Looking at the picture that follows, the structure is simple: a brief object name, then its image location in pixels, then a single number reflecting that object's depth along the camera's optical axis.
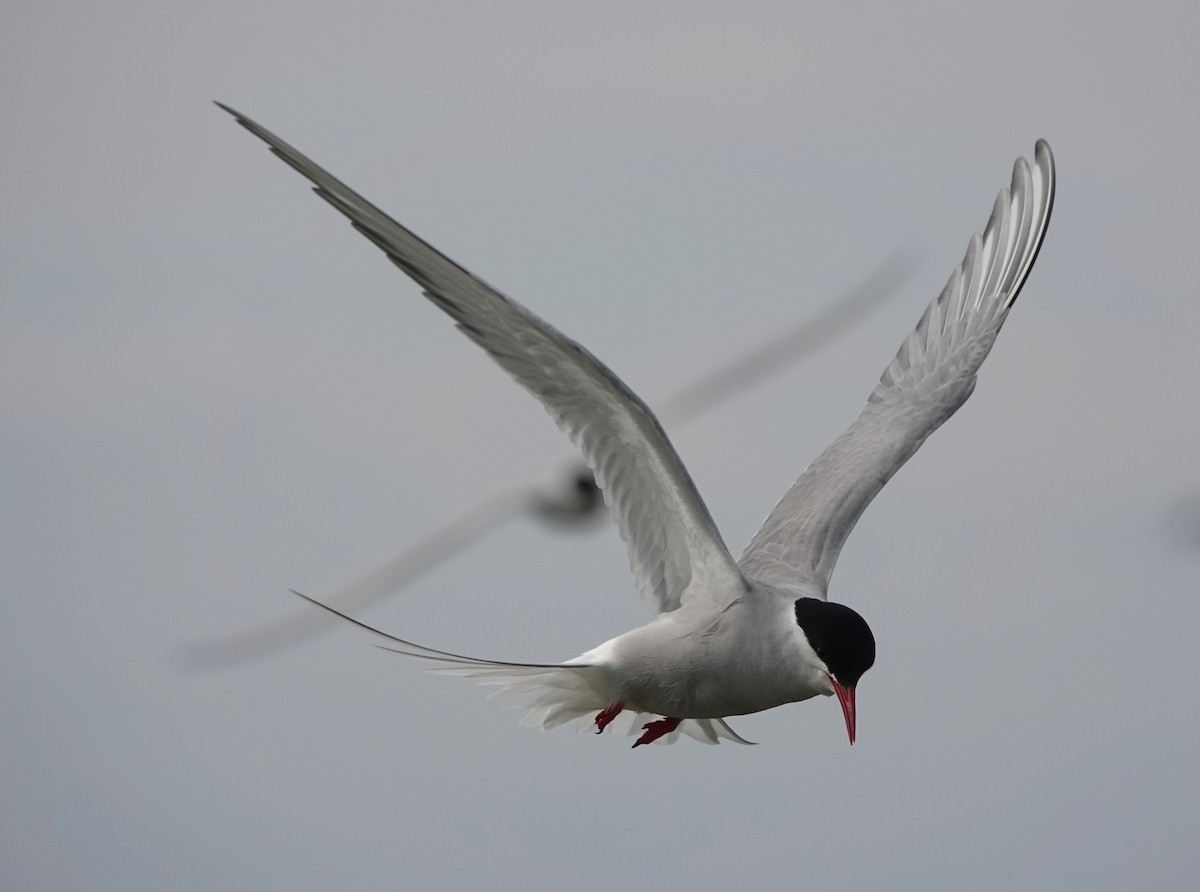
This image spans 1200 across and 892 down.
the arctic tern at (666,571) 11.90
